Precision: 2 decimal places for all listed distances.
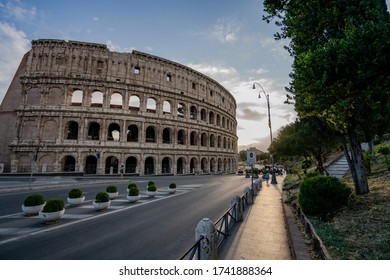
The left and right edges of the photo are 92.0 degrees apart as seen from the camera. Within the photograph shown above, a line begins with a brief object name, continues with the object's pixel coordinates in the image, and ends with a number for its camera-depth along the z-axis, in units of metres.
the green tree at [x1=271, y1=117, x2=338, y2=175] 12.07
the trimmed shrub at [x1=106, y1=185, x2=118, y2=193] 12.04
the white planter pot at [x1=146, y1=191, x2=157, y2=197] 12.71
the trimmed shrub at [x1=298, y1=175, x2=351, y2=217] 6.72
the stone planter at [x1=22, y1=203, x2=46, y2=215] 7.83
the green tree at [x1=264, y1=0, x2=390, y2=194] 4.71
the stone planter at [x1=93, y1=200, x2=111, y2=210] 8.91
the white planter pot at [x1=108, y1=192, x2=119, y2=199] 11.98
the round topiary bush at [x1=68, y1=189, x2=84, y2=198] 9.81
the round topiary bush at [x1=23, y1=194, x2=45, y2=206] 7.90
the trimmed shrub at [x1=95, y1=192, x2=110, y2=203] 8.98
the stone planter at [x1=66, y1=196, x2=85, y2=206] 9.77
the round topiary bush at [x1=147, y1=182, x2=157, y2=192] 12.76
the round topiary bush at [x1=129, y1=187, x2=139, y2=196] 10.95
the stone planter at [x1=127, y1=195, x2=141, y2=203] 10.90
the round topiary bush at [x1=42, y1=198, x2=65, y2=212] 6.93
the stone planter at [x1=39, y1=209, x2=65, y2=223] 6.85
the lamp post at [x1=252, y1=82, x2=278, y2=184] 18.25
